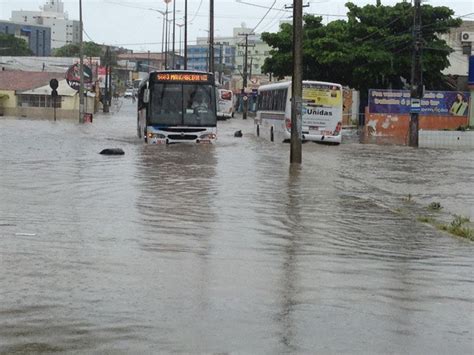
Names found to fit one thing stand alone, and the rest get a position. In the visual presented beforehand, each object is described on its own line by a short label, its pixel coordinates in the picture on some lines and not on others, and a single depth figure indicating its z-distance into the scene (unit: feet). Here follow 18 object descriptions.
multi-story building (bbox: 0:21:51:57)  611.06
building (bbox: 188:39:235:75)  578.99
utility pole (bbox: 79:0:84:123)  193.88
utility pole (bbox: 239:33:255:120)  275.51
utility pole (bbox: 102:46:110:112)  297.59
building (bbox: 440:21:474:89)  188.44
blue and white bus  102.89
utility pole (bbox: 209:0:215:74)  179.78
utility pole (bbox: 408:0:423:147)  120.78
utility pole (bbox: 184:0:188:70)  207.53
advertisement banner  143.64
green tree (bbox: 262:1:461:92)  170.60
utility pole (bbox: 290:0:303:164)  78.18
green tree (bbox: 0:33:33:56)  459.69
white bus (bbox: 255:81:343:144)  118.62
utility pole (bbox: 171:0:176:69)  272.72
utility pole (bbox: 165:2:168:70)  312.66
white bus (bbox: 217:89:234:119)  253.24
